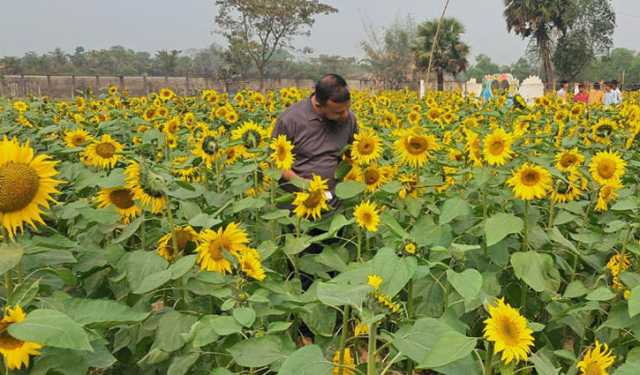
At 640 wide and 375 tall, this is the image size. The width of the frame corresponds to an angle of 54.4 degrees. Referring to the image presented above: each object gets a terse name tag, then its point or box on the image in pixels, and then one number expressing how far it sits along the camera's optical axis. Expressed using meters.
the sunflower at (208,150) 2.75
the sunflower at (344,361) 1.48
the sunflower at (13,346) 1.16
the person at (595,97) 8.76
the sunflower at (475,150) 2.44
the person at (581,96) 9.15
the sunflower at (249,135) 2.83
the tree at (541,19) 34.94
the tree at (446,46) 32.53
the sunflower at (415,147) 2.52
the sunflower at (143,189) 1.81
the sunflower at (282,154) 2.48
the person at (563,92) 9.95
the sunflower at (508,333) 1.27
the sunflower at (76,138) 3.02
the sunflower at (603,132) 3.71
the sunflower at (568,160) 2.54
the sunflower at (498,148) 2.32
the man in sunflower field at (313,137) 3.06
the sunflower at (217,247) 1.67
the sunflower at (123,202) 1.93
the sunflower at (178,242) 1.80
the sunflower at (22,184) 1.35
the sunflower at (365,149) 2.55
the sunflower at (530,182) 2.02
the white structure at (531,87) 16.38
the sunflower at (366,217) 2.10
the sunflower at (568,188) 2.24
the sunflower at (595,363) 1.35
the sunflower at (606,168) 2.48
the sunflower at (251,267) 1.58
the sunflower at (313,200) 2.13
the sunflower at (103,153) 2.46
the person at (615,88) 9.48
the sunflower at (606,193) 2.46
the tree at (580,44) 38.94
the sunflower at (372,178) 2.43
